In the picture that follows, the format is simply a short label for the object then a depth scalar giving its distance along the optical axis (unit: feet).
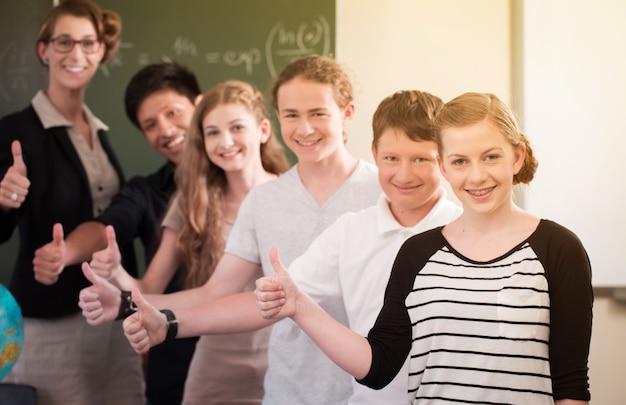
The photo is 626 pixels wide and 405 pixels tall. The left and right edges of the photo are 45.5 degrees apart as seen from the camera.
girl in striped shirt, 4.77
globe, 7.50
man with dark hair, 9.40
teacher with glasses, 9.57
